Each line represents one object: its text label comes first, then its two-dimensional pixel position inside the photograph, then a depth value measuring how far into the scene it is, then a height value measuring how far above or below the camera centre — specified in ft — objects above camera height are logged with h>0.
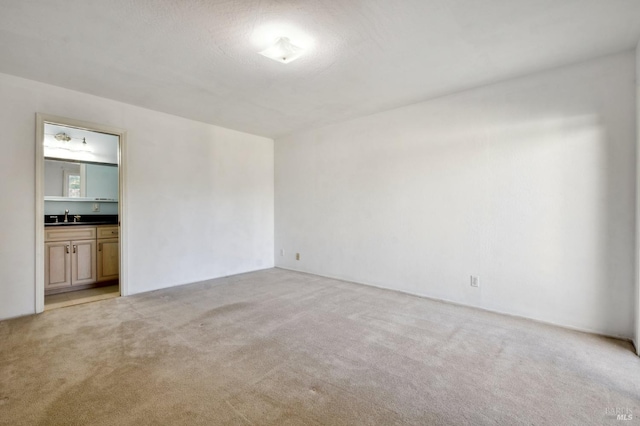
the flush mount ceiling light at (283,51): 7.61 +4.38
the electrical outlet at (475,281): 10.82 -2.59
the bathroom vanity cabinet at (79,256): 12.73 -2.15
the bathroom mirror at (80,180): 14.74 +1.63
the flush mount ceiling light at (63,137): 14.49 +3.73
